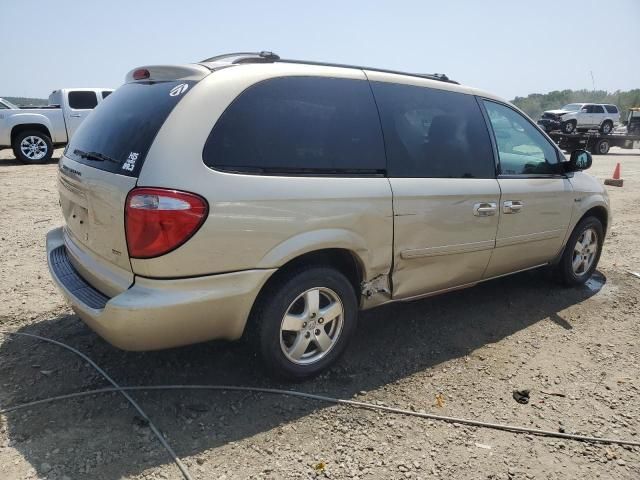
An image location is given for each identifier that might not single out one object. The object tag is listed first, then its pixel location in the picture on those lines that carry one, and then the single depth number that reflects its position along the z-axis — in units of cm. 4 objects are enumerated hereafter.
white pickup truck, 1277
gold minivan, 235
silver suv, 2598
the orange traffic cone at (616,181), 1188
